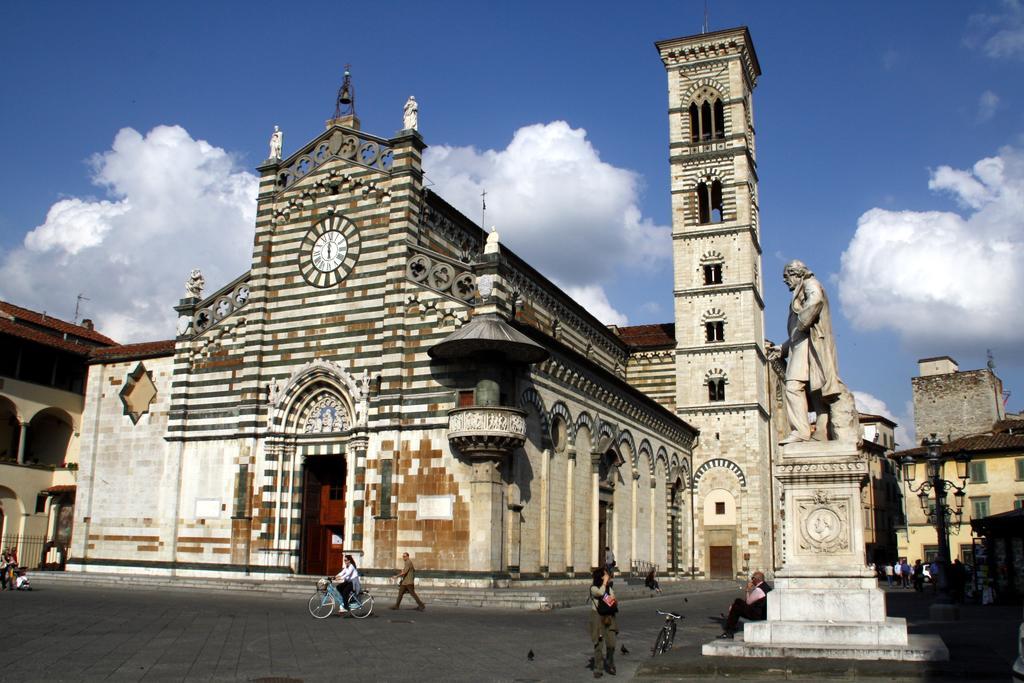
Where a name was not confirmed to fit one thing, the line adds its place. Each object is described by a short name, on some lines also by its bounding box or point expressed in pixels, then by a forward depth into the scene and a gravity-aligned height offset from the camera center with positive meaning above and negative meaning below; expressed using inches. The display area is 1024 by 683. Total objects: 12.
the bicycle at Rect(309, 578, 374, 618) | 780.6 -74.3
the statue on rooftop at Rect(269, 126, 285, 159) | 1328.7 +522.8
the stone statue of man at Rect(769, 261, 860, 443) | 499.5 +77.7
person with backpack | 495.8 -55.5
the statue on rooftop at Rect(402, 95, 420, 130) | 1210.6 +514.4
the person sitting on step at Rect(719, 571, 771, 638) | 605.6 -59.2
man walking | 855.7 -61.7
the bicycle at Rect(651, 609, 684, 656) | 531.2 -67.6
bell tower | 1771.7 +434.4
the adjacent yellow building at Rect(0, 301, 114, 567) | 1462.8 +133.3
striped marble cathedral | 1066.1 +125.9
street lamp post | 880.3 +9.6
